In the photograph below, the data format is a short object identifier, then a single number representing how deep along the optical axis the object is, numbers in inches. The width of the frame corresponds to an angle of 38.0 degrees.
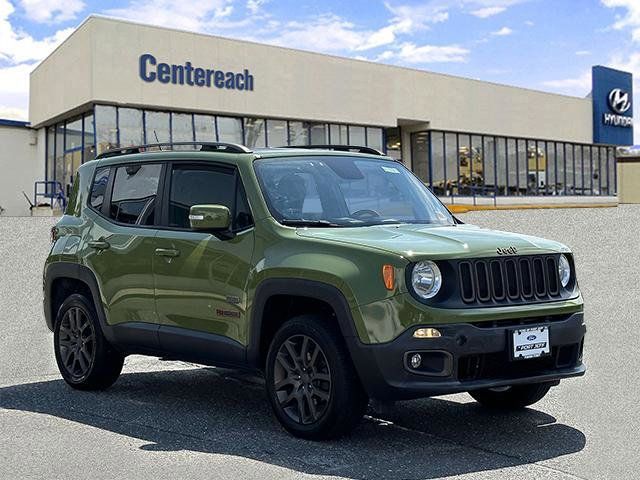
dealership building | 1258.0
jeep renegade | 219.9
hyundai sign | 2193.7
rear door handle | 304.7
